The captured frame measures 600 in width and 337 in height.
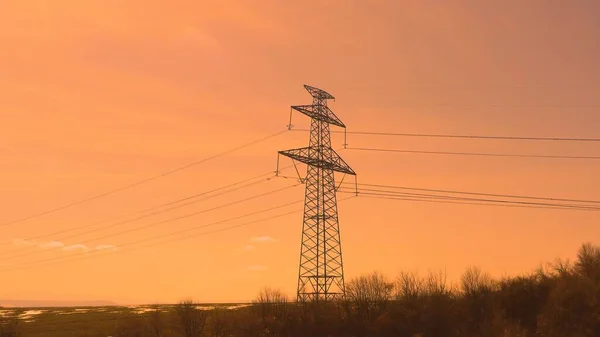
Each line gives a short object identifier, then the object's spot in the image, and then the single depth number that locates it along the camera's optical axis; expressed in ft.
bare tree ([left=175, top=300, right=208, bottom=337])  323.78
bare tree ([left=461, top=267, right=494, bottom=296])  301.63
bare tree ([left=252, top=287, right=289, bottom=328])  301.02
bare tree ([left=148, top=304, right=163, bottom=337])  336.49
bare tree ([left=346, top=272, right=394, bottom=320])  298.15
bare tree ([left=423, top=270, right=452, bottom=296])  303.44
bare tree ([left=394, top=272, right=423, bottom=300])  310.04
